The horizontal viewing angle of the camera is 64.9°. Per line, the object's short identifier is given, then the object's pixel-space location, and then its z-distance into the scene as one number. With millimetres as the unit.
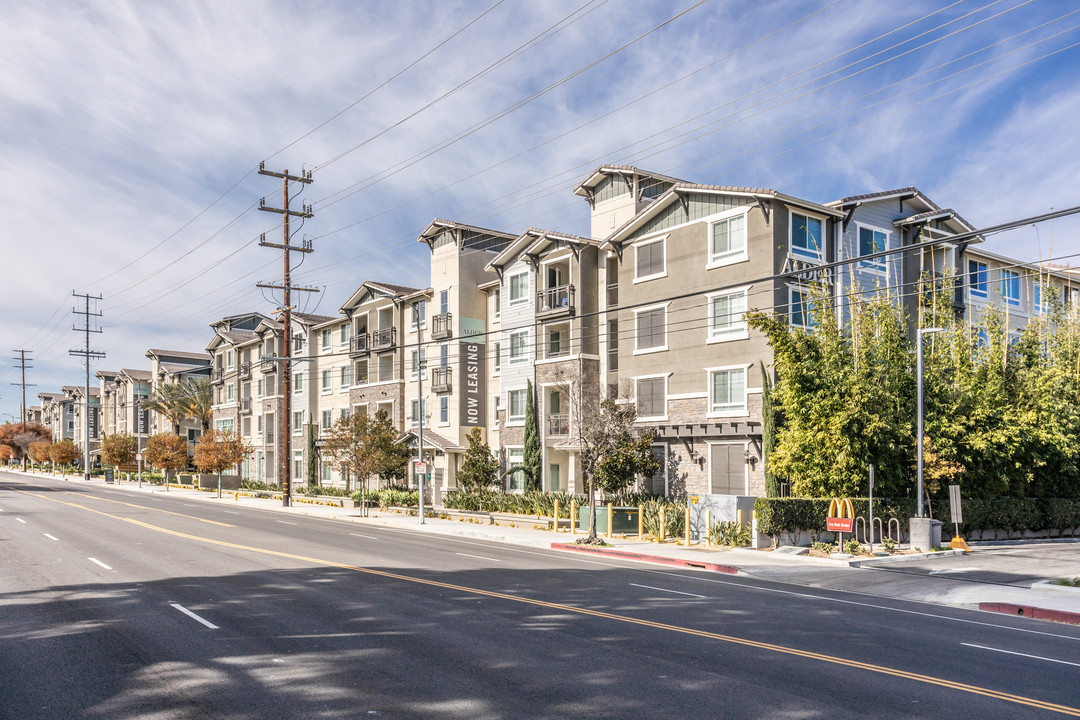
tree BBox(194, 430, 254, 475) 60094
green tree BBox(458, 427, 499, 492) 42406
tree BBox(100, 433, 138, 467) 86812
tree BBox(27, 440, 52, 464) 109188
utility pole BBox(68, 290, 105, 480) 88719
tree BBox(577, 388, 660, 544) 29438
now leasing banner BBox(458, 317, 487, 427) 46844
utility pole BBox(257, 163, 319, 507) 44875
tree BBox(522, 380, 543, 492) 41156
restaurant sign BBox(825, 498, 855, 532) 24438
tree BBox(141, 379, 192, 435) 80125
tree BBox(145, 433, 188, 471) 69188
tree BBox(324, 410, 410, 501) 42156
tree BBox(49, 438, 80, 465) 103062
